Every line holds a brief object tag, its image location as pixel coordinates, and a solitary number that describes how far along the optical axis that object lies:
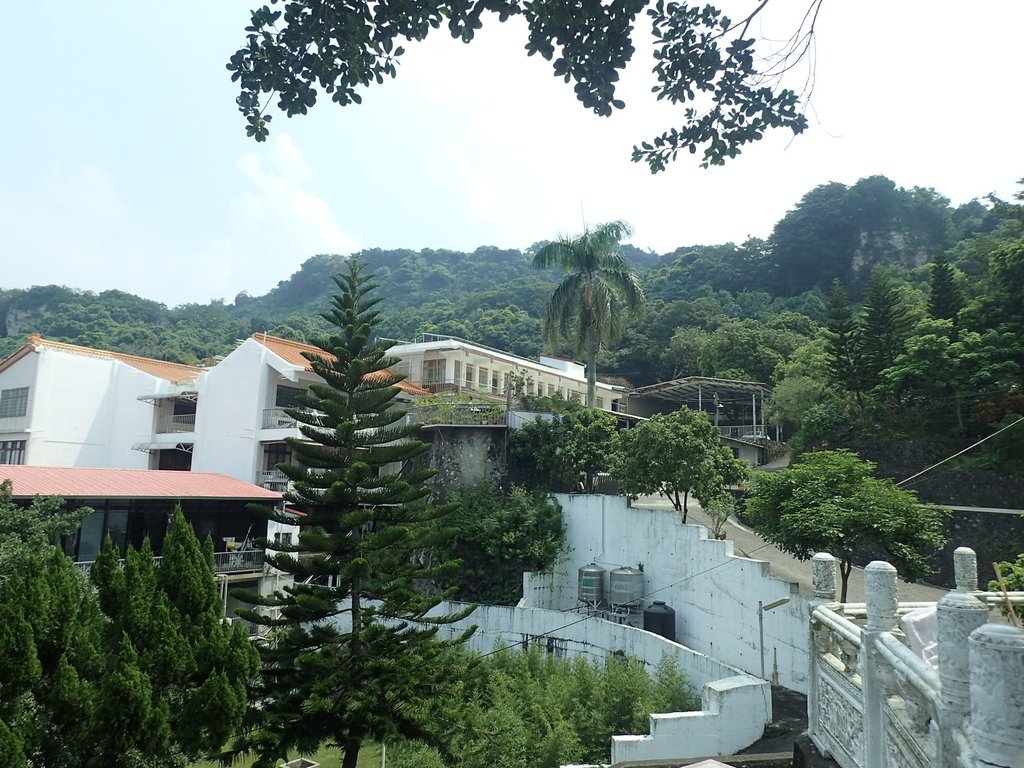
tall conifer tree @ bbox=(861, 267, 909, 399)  18.39
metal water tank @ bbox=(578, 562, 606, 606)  14.02
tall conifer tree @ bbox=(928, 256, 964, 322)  17.92
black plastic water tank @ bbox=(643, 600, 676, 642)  12.60
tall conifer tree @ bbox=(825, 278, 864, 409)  18.81
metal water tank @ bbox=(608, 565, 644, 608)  13.53
